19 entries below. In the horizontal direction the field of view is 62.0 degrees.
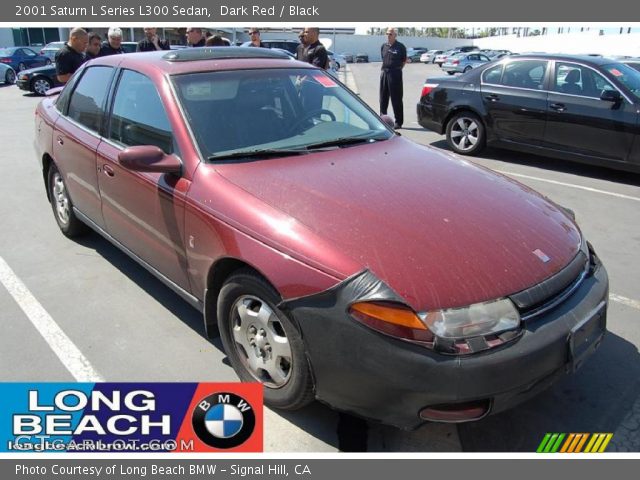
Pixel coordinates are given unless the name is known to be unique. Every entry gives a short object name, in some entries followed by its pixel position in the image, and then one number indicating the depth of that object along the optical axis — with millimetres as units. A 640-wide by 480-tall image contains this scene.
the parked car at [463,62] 35016
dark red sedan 2107
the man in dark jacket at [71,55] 6914
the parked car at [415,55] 53259
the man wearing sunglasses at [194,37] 8294
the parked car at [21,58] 20266
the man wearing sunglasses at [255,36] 10219
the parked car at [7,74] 19391
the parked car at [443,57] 41638
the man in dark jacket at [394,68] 9773
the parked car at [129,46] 19420
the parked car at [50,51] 21614
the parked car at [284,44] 25786
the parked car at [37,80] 16234
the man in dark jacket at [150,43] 8430
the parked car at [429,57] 48581
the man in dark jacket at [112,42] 7629
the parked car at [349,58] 52650
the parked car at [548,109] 6574
